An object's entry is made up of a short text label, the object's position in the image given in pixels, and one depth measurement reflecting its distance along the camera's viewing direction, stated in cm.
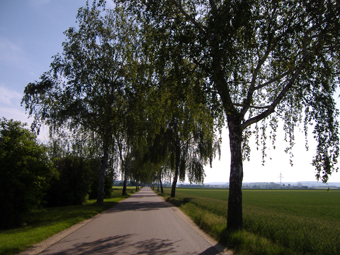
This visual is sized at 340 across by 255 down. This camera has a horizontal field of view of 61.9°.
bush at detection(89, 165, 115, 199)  3359
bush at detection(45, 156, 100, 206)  2391
